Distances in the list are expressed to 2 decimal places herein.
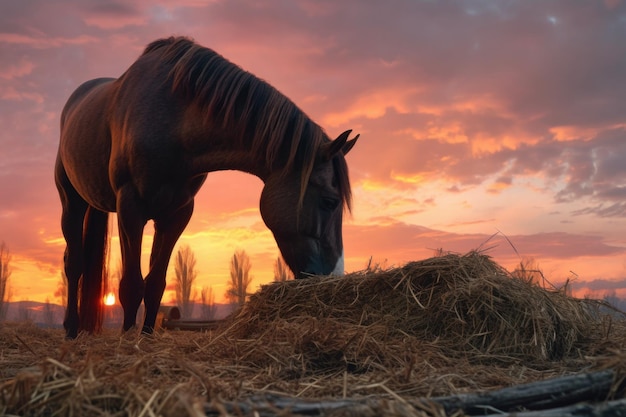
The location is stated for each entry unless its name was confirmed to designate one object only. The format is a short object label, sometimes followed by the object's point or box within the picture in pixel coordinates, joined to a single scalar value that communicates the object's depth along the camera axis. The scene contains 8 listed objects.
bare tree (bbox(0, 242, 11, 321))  13.56
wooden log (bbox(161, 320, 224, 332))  7.45
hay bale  3.22
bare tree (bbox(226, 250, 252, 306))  16.97
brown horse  4.32
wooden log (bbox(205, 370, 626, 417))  1.69
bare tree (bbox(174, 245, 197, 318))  17.02
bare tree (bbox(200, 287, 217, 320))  19.80
